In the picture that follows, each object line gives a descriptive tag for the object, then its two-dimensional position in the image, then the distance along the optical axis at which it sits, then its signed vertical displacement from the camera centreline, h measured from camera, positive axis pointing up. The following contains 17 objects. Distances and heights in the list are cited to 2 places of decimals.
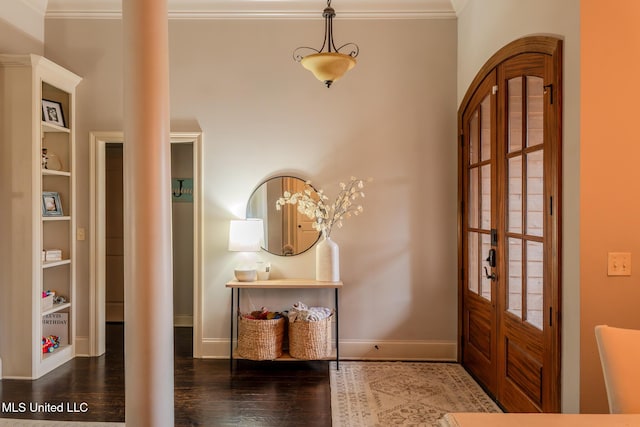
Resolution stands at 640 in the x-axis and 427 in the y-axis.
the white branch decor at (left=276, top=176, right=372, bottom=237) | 3.91 +0.08
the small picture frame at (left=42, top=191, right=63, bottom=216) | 3.76 +0.06
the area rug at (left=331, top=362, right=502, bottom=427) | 2.82 -1.37
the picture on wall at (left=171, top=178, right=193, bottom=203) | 5.21 +0.26
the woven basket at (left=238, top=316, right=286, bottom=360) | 3.59 -1.09
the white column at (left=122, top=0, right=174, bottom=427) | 2.04 -0.03
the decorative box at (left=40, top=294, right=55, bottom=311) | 3.65 -0.79
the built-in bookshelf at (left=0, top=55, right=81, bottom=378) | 3.45 -0.03
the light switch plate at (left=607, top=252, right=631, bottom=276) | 2.01 -0.25
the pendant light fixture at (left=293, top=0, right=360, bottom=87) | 2.80 +0.98
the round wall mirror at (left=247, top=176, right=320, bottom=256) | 3.99 -0.14
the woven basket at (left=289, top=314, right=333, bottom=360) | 3.60 -1.10
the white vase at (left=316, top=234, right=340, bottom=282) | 3.78 -0.45
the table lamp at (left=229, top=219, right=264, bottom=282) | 3.75 -0.25
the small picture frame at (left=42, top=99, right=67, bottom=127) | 3.75 +0.88
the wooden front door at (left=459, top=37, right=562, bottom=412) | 2.26 -0.10
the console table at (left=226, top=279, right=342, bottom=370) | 3.67 -0.65
